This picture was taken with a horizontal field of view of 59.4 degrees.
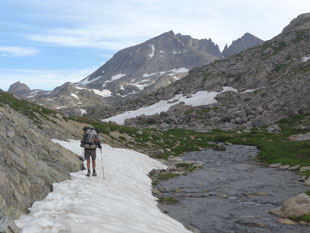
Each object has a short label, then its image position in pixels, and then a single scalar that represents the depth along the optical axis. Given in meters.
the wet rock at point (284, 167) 25.36
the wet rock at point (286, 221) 12.25
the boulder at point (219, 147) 39.72
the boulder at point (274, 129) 52.56
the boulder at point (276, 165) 26.54
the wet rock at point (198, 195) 17.16
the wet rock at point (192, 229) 11.26
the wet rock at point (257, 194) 17.09
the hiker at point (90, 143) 17.59
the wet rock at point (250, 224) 12.09
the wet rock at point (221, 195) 17.02
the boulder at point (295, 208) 12.77
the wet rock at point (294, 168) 24.24
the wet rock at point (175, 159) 29.52
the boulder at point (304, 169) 22.97
